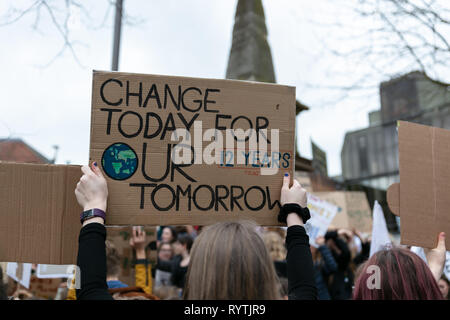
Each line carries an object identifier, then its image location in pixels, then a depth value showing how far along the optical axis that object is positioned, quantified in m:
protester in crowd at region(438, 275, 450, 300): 3.86
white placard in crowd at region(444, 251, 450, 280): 3.47
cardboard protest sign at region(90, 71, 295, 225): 1.92
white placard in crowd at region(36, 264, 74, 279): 3.57
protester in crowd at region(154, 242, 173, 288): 4.20
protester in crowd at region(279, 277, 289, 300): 3.08
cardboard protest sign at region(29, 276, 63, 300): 4.30
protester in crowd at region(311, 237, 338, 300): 4.16
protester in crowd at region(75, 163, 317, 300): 1.22
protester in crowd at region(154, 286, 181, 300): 3.27
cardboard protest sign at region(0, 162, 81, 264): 1.83
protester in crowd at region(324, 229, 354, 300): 4.38
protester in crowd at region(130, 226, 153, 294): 2.94
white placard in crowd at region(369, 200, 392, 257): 2.96
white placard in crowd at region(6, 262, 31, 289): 3.35
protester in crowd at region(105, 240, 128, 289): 2.61
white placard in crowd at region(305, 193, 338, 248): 4.36
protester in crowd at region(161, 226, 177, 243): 4.88
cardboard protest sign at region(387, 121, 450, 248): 2.24
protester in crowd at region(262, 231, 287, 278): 3.93
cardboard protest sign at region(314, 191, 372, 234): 6.39
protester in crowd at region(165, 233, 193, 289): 4.07
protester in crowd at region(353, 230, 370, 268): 4.57
